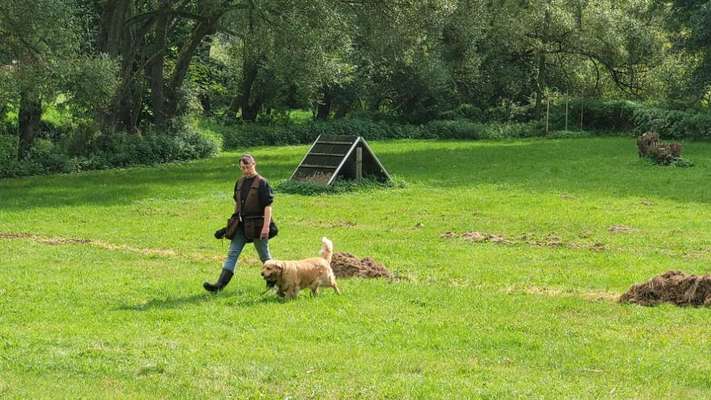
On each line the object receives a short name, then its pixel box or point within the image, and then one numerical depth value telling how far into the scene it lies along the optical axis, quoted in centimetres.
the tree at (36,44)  2891
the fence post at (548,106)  5590
